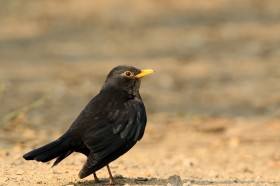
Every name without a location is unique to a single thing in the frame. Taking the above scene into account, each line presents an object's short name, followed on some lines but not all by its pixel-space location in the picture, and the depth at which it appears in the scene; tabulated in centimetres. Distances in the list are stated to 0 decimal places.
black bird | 1397
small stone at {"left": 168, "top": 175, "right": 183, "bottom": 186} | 1459
